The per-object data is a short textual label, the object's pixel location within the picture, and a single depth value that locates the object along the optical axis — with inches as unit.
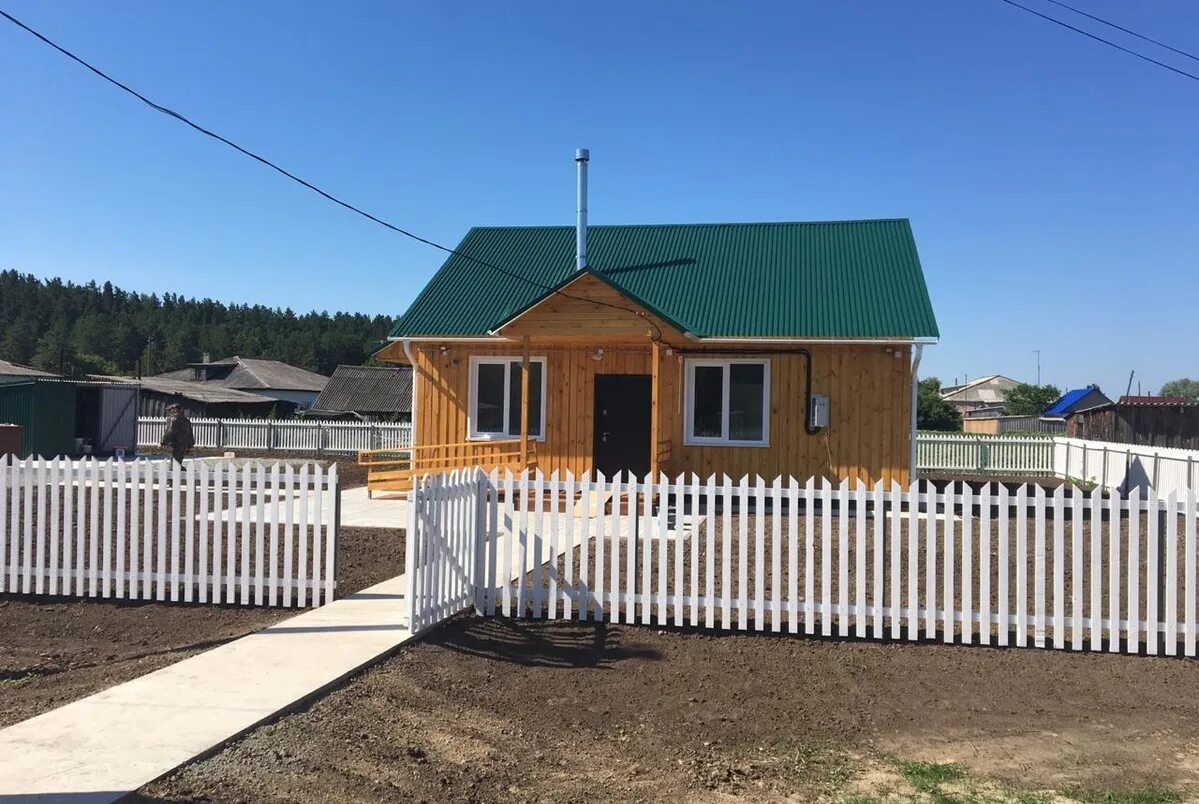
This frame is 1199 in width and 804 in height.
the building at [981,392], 4210.1
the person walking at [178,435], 757.3
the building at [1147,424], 915.4
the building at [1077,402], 1834.4
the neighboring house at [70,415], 991.0
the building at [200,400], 1876.2
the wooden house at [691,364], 578.9
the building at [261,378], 3213.6
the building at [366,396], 2475.4
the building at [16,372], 1159.8
